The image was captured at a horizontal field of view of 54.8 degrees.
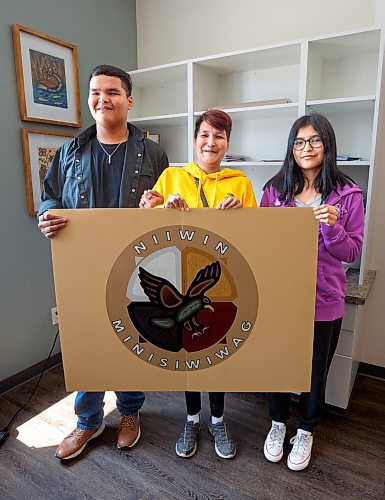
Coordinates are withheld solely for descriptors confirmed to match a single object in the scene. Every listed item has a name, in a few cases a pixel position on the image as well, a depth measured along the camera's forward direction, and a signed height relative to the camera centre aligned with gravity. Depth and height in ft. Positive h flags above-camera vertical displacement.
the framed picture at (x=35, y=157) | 7.04 +0.22
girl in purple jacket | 4.56 -0.61
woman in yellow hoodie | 4.24 -0.12
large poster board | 3.61 -1.26
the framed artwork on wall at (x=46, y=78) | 6.75 +1.73
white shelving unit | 6.25 +1.45
